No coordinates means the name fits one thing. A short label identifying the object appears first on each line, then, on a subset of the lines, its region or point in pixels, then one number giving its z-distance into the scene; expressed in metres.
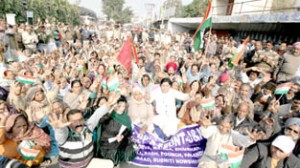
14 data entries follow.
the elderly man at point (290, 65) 5.50
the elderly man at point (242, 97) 4.23
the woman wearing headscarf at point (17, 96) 4.11
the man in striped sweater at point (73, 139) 2.78
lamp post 52.25
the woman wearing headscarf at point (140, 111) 3.87
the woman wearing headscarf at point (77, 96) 4.29
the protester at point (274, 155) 2.75
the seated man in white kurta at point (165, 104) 4.01
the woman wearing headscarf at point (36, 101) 3.97
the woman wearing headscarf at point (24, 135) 2.60
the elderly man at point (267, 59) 6.35
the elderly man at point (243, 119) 3.53
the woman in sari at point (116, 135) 3.33
